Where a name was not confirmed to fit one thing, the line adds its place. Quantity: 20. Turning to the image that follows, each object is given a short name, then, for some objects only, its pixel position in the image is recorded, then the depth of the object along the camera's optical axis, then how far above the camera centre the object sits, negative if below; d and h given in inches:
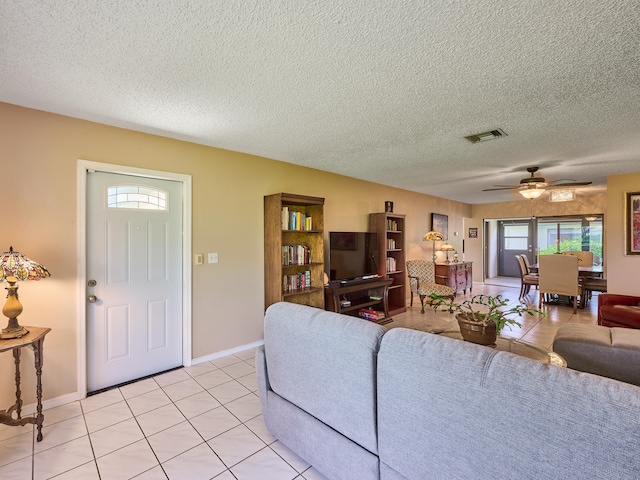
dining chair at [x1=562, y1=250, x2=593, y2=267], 262.5 -17.3
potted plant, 87.7 -25.4
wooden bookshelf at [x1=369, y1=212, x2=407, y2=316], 205.3 -10.4
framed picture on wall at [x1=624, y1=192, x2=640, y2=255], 178.9 +9.6
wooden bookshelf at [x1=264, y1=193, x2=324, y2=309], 143.6 -5.3
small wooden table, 76.6 -33.9
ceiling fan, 161.0 +29.1
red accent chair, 136.6 -33.6
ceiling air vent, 114.7 +40.5
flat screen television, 173.9 -10.6
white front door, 105.3 -14.6
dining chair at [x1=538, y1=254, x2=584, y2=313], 204.7 -25.6
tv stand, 165.9 -36.2
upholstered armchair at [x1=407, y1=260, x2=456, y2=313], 221.8 -27.6
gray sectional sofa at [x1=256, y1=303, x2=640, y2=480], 34.8 -24.8
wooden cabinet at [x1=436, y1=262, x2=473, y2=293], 264.2 -32.3
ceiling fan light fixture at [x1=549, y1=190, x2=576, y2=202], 205.7 +30.0
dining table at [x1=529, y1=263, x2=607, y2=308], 212.2 -30.4
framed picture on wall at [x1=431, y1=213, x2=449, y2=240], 281.3 +14.7
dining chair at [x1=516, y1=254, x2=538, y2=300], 243.0 -31.6
